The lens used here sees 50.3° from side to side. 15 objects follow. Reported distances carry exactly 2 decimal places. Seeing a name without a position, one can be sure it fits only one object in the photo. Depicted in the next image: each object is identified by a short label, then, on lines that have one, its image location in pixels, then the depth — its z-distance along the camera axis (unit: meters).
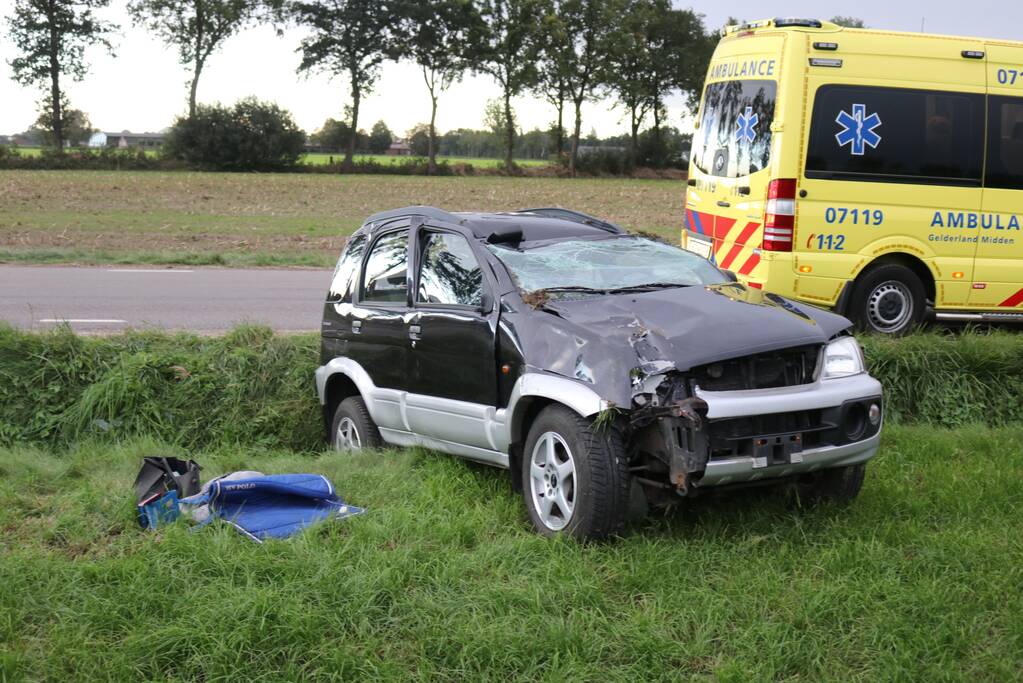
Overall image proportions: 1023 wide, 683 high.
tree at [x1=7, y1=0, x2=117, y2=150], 65.00
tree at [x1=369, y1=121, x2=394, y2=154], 68.06
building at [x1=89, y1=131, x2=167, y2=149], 57.28
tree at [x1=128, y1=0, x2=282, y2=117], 64.06
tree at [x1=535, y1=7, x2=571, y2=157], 66.69
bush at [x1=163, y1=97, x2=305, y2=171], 56.34
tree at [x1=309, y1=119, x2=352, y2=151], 62.81
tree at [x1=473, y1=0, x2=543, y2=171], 67.44
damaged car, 4.89
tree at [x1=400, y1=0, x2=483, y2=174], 66.75
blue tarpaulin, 5.16
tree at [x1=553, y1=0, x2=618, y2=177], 67.56
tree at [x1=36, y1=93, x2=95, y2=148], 63.21
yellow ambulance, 9.72
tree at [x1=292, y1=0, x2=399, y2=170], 66.12
